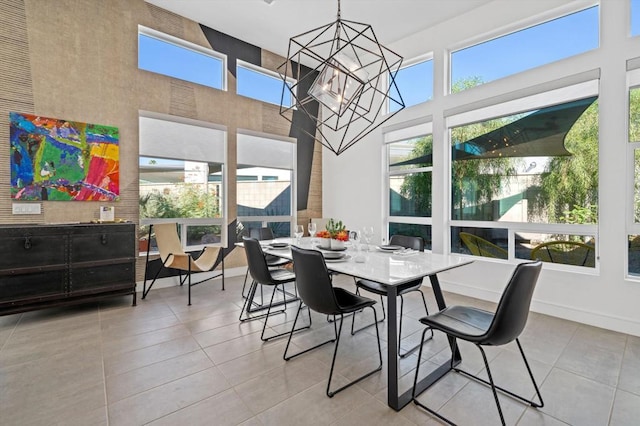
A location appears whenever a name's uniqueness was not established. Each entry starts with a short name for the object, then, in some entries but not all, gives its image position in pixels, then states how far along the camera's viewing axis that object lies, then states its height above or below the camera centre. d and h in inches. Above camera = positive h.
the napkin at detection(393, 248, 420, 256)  104.8 -15.2
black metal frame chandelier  103.1 +71.4
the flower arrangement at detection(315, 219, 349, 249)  108.4 -9.7
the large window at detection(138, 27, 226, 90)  167.6 +91.7
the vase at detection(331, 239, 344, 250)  109.3 -12.9
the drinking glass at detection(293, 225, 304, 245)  135.5 -10.1
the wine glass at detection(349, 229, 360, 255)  114.5 -12.0
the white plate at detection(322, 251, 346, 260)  96.4 -14.9
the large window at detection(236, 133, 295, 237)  205.6 +19.7
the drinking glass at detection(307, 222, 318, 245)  131.2 -8.4
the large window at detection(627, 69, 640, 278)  115.4 +17.1
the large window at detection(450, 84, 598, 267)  129.4 +12.6
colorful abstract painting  131.5 +24.0
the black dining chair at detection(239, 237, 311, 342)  107.7 -22.8
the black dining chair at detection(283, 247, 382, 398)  77.5 -21.6
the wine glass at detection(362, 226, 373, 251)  117.9 -9.5
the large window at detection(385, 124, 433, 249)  185.0 +18.9
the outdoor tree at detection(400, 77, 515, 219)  156.9 +20.2
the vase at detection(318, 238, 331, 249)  111.3 -12.4
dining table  72.0 -16.3
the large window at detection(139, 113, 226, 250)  166.6 +19.7
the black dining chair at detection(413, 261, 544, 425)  60.8 -25.7
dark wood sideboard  114.6 -22.6
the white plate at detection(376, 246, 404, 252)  112.5 -14.6
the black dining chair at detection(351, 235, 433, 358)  103.6 -27.8
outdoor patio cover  133.7 +37.1
